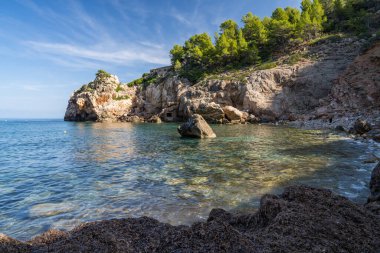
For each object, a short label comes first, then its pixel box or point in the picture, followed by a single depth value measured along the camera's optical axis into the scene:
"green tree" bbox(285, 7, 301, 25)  75.19
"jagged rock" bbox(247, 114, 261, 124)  54.03
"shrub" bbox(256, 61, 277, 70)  61.52
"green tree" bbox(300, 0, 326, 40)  68.62
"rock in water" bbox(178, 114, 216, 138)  29.89
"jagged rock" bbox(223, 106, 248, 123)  54.25
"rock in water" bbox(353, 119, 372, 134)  26.55
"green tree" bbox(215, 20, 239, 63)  75.00
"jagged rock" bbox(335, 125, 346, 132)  31.63
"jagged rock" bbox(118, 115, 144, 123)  74.09
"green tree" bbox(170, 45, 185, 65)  90.32
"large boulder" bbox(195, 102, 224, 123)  54.97
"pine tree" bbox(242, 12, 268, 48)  74.62
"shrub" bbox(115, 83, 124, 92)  86.49
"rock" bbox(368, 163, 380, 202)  7.58
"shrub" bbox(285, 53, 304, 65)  59.09
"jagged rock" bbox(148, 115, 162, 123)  65.75
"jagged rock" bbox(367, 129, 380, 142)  22.20
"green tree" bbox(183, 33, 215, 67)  80.44
